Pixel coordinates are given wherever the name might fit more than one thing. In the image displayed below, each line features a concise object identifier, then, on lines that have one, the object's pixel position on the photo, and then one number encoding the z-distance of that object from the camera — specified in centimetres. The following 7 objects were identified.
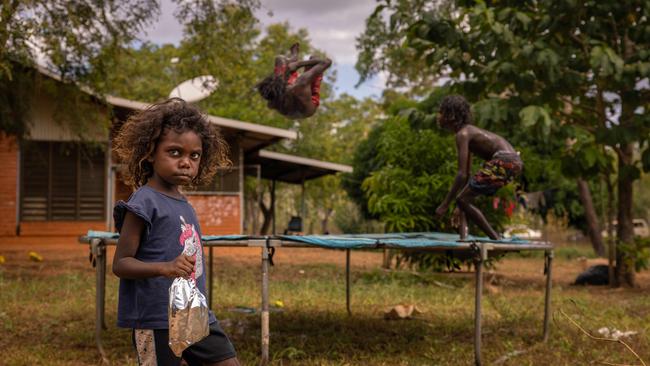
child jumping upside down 545
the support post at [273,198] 1981
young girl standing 267
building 1581
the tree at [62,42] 926
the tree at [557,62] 888
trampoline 454
